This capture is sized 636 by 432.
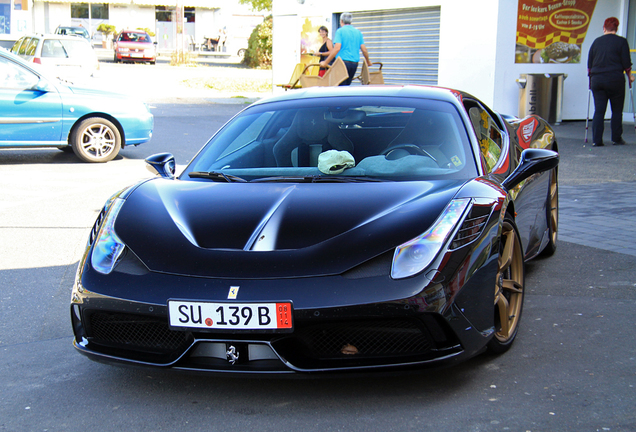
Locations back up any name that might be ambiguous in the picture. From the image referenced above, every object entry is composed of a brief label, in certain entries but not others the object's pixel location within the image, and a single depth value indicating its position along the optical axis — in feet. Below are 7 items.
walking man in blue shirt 48.75
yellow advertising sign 49.55
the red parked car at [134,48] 135.54
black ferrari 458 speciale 9.34
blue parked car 33.42
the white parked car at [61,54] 65.05
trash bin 48.91
